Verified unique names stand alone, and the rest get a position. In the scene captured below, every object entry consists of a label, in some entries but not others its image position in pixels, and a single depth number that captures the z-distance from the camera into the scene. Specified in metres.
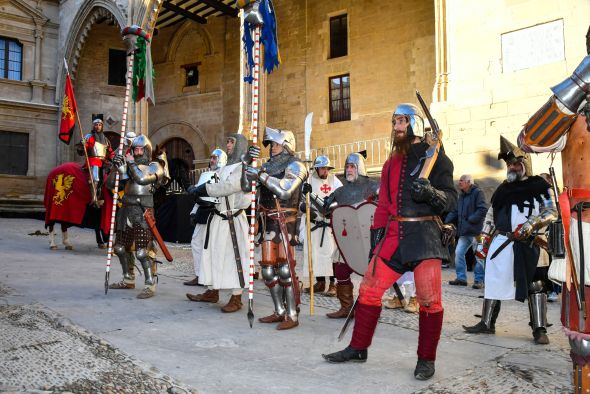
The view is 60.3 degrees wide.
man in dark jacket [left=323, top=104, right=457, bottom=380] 3.29
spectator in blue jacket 7.90
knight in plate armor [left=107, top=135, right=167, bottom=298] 6.02
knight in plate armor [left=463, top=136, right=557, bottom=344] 4.43
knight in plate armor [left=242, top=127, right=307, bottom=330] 4.60
